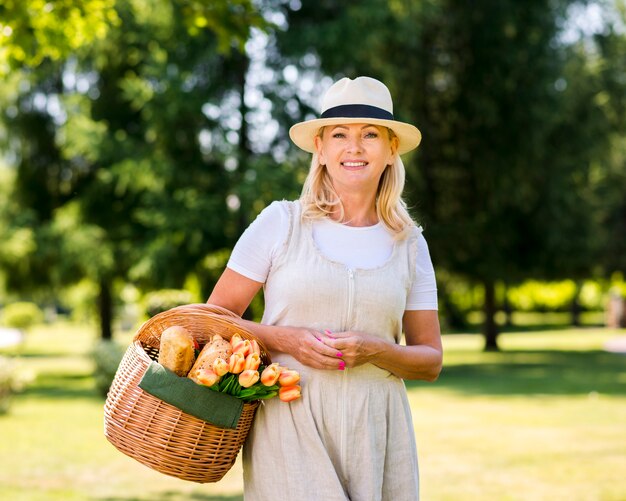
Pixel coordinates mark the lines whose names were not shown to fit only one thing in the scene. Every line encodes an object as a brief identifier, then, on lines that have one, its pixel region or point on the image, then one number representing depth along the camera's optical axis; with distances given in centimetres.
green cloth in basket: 283
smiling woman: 291
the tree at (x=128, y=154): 1814
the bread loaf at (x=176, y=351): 286
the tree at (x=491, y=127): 2259
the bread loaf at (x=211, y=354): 285
